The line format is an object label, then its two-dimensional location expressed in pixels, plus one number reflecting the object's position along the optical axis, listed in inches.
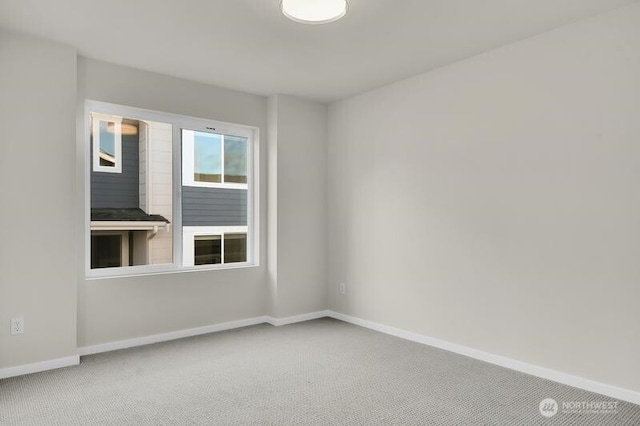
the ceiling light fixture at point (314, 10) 99.3
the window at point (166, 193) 148.5
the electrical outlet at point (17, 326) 122.0
